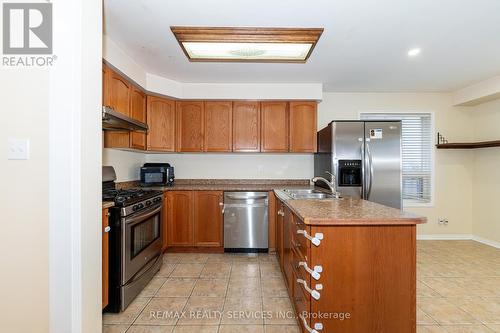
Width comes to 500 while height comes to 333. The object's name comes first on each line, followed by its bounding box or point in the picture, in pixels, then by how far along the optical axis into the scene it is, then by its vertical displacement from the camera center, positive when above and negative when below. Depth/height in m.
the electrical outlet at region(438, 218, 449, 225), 3.99 -0.92
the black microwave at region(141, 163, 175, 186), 3.54 -0.12
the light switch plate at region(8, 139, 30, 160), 1.26 +0.09
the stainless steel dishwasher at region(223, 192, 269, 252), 3.30 -0.74
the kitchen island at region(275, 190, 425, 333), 1.39 -0.62
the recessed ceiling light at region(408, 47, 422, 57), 2.54 +1.22
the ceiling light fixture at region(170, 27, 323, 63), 2.17 +1.19
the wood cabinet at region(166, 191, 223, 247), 3.34 -0.73
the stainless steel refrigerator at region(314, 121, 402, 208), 3.11 +0.11
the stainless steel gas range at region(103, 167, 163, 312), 2.01 -0.69
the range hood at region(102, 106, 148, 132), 1.95 +0.42
